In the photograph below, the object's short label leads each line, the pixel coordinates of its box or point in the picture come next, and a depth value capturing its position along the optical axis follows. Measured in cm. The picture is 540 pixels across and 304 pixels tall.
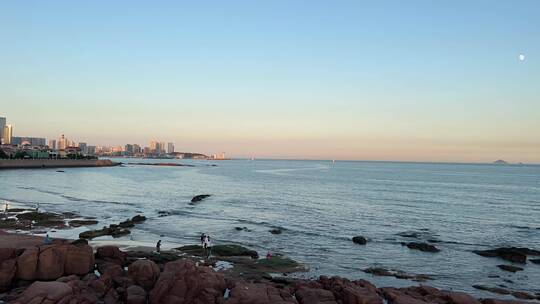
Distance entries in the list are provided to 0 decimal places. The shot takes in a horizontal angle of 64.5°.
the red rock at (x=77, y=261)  2053
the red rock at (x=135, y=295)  1716
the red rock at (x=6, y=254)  1995
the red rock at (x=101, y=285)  1764
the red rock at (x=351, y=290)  1789
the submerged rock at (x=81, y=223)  3903
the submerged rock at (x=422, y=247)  3303
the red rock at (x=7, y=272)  1891
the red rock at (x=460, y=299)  1873
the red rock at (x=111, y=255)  2302
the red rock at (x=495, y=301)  1922
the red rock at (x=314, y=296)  1788
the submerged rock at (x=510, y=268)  2756
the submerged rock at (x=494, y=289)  2272
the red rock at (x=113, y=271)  1961
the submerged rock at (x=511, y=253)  3012
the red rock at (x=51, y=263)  1978
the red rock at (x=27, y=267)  1964
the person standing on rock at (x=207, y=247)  2809
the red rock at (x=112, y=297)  1708
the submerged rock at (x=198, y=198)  6400
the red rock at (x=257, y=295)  1672
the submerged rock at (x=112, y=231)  3313
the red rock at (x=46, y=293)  1552
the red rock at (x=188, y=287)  1695
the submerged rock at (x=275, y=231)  3872
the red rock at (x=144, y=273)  1914
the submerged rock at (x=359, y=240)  3481
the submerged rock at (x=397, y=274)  2497
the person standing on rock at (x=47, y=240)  2600
